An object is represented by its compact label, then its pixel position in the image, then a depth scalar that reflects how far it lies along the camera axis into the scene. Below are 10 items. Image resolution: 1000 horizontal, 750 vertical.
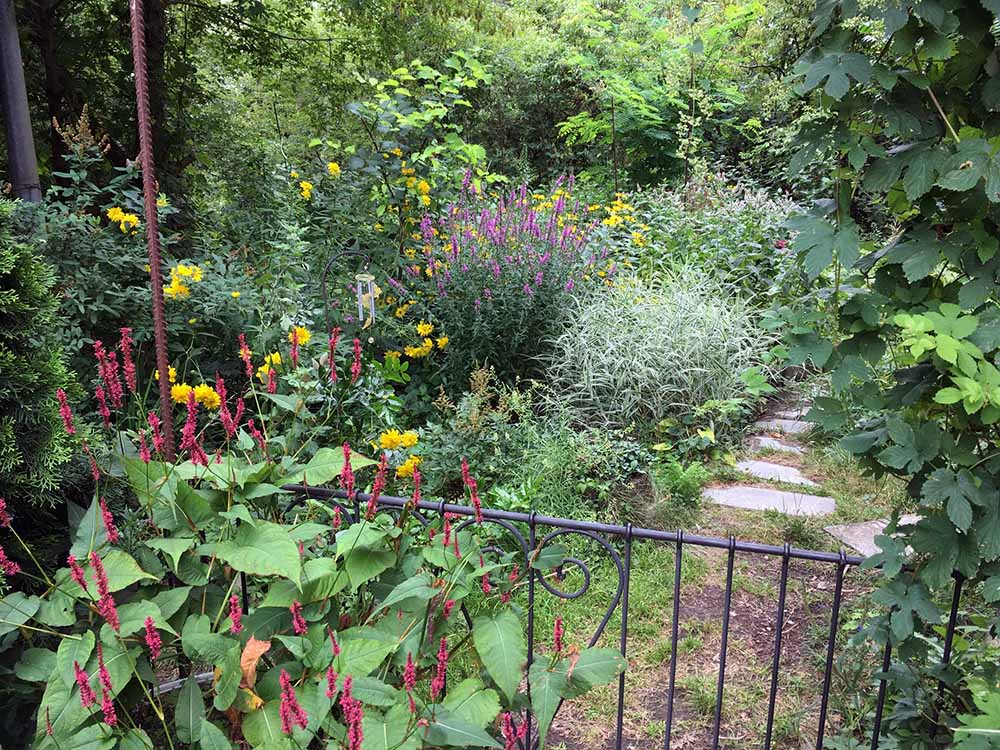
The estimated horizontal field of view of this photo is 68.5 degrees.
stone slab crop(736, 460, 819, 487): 3.51
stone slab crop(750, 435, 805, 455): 3.84
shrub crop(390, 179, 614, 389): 3.95
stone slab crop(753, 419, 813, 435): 4.08
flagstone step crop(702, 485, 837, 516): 3.18
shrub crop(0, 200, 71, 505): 1.54
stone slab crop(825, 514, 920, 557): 2.84
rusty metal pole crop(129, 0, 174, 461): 1.31
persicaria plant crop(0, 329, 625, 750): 1.32
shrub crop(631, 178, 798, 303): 5.37
